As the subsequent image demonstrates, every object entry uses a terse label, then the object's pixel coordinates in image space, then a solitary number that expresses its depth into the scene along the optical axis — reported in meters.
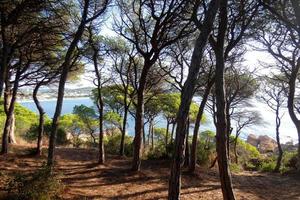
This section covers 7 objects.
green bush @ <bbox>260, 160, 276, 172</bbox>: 12.06
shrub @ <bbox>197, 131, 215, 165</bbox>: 10.37
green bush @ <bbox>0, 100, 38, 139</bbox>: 16.30
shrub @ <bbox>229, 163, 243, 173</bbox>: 11.26
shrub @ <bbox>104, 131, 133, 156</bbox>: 12.70
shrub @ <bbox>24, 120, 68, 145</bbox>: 14.74
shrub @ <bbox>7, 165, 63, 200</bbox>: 4.23
